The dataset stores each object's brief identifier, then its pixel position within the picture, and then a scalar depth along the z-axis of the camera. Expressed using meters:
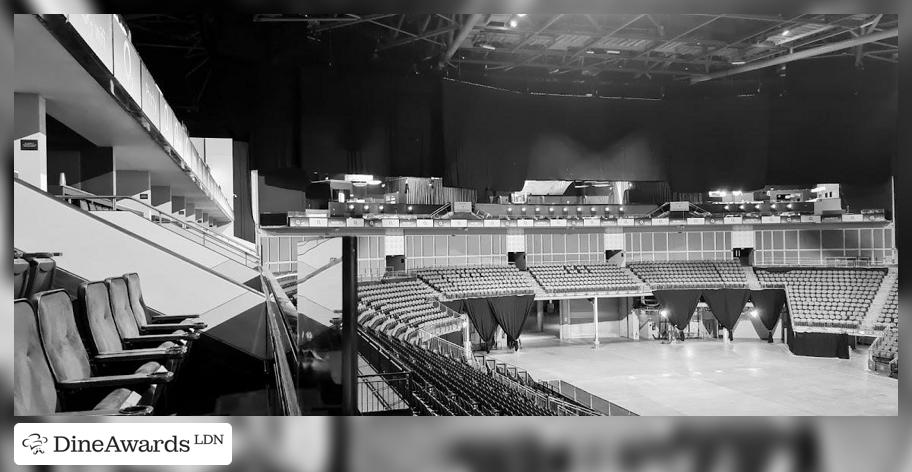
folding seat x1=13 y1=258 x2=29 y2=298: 3.14
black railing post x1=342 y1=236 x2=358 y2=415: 2.19
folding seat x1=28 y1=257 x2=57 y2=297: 3.31
